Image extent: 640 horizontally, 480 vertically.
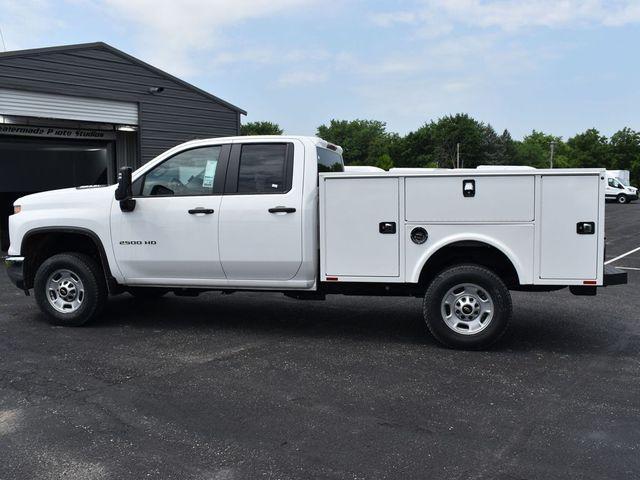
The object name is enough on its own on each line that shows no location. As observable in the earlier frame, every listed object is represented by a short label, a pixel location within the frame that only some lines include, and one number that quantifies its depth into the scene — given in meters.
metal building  13.78
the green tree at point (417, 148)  100.79
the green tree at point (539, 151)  105.59
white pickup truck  5.51
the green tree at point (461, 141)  96.62
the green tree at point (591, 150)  87.94
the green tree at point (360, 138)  113.69
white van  42.84
